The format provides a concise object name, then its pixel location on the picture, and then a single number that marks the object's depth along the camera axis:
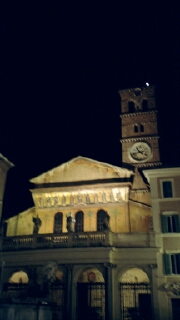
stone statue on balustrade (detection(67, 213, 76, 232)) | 29.75
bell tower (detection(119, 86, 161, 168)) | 44.09
